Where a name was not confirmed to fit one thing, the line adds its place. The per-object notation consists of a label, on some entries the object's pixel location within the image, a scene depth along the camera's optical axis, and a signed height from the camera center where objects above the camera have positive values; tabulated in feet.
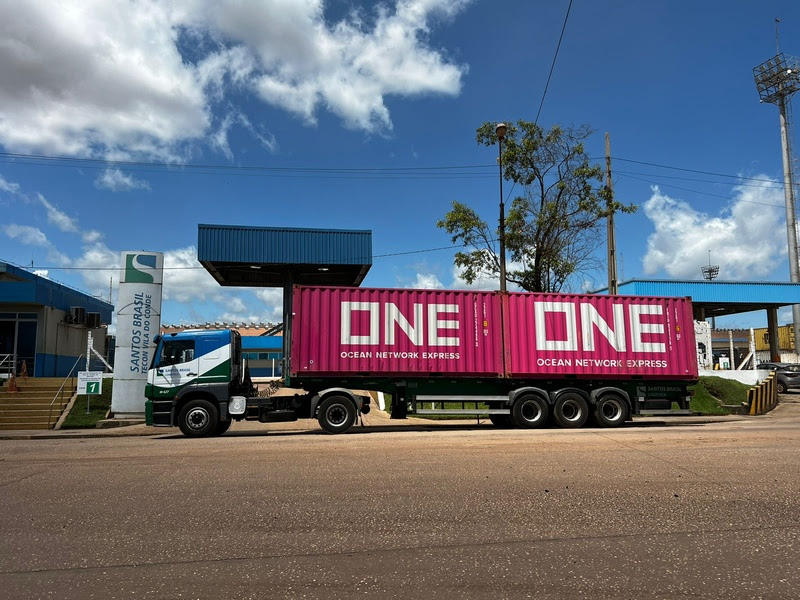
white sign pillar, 61.31 +4.00
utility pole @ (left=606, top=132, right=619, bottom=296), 69.77 +13.57
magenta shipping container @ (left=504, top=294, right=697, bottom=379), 50.80 +1.92
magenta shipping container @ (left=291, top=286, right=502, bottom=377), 48.16 +2.47
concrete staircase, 59.00 -4.35
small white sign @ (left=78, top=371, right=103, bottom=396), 59.72 -1.98
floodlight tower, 171.98 +83.13
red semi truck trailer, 46.65 -0.09
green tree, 68.85 +17.92
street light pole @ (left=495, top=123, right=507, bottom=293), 62.64 +15.53
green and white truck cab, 45.44 -2.78
